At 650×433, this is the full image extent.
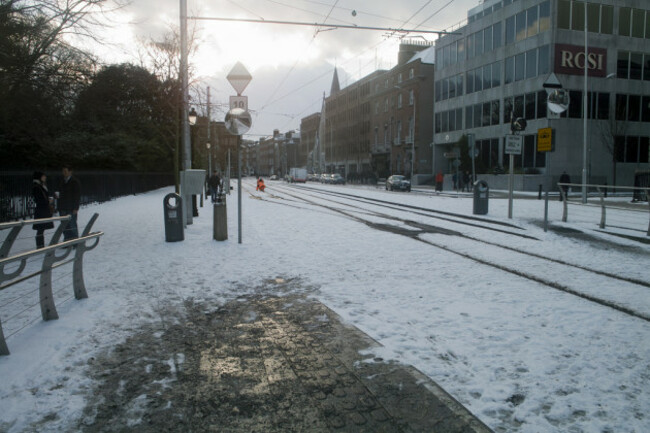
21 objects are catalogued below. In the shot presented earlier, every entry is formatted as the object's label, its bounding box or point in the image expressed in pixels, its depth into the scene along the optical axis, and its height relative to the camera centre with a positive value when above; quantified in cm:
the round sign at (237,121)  1006 +124
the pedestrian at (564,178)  3002 -2
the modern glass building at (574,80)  3694 +808
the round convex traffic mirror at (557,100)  1245 +211
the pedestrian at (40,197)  1027 -39
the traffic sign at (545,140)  1235 +101
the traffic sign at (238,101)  1020 +168
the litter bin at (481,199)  1700 -76
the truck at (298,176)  7344 +39
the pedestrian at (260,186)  4167 -66
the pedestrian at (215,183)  2335 -21
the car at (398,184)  4025 -50
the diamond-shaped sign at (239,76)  1009 +219
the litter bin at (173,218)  1094 -92
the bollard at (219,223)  1112 -106
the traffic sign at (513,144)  1512 +112
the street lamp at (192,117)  1674 +226
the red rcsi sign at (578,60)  3694 +934
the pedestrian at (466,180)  3836 -17
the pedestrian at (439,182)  3684 -31
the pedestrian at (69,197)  1009 -38
